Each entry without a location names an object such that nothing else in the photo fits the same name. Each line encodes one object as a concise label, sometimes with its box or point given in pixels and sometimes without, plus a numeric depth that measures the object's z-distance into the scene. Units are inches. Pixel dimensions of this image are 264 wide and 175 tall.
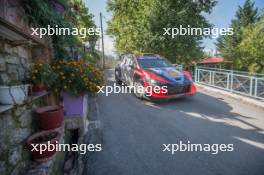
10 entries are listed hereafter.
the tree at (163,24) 471.5
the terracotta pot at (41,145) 87.2
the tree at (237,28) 1002.7
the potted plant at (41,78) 101.4
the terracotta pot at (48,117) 103.0
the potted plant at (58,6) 130.5
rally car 214.8
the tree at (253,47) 717.5
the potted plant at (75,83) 123.0
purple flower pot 135.0
